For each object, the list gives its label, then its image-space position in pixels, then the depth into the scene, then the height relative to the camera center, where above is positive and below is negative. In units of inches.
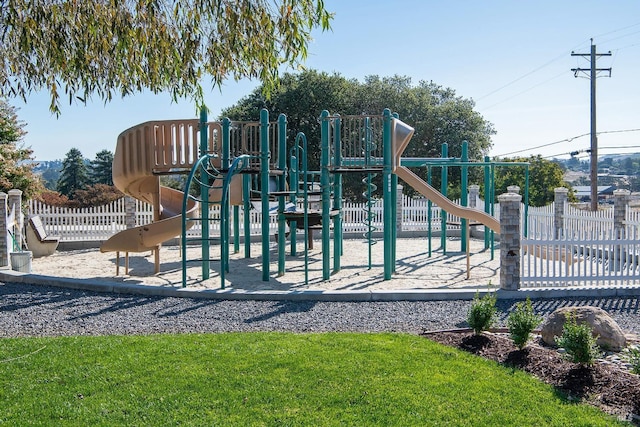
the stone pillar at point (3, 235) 516.7 -32.4
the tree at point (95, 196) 1669.5 -1.4
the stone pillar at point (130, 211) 774.5 -20.0
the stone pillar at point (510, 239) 397.7 -31.2
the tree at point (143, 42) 260.8 +69.7
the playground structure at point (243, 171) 458.0 +18.2
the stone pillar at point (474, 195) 852.6 -5.3
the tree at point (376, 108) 1411.2 +198.8
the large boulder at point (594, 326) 265.1 -59.4
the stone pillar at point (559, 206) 794.8 -20.6
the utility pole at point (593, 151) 1200.2 +75.1
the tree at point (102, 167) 2605.8 +123.1
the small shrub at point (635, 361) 203.2 -57.9
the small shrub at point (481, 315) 267.3 -53.9
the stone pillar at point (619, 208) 671.1 -20.4
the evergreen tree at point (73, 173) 2527.1 +94.1
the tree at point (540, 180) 1681.8 +28.8
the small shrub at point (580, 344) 219.8 -55.3
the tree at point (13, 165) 935.7 +50.5
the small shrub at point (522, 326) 245.0 -53.7
